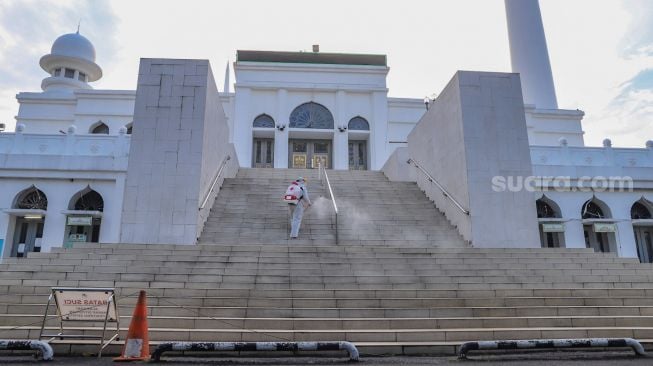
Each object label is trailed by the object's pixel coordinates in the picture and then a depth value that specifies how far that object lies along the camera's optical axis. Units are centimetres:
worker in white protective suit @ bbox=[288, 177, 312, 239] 1063
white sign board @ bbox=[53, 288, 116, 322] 529
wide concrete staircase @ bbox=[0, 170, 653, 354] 595
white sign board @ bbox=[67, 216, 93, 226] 1717
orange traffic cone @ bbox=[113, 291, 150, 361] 486
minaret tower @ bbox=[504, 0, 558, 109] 3100
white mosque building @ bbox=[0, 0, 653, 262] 1188
